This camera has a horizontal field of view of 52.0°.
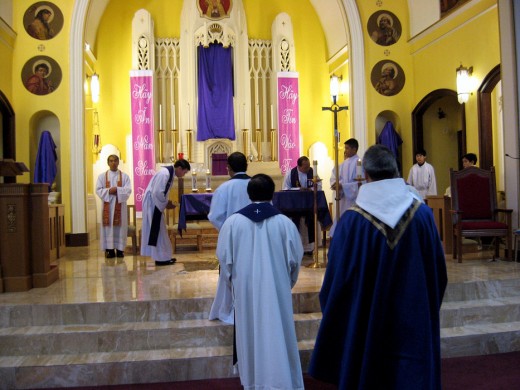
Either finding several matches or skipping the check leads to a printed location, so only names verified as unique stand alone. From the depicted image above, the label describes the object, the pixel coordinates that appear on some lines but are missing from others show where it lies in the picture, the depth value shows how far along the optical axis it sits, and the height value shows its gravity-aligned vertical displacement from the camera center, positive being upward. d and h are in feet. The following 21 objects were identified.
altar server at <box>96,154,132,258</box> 25.14 -0.09
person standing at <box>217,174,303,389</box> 10.62 -1.69
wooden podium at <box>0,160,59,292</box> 17.13 -0.87
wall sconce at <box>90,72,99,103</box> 38.06 +8.45
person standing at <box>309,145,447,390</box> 8.11 -1.35
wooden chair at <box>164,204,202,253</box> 27.50 -1.59
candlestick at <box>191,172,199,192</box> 27.13 +1.01
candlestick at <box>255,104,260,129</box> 43.08 +6.70
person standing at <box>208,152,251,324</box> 14.71 -0.01
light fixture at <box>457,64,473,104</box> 28.19 +5.97
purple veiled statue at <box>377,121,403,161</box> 33.99 +3.86
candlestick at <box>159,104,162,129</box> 41.98 +6.83
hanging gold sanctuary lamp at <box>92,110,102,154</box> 39.42 +5.04
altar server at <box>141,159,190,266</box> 22.25 -0.36
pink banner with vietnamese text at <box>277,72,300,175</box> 42.57 +6.34
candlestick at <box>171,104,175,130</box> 41.95 +6.86
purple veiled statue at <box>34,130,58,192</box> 31.48 +2.70
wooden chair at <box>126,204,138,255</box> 26.17 -1.43
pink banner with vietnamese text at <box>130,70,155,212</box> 41.09 +6.59
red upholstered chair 22.59 -0.08
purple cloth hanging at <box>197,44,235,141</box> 41.96 +8.58
